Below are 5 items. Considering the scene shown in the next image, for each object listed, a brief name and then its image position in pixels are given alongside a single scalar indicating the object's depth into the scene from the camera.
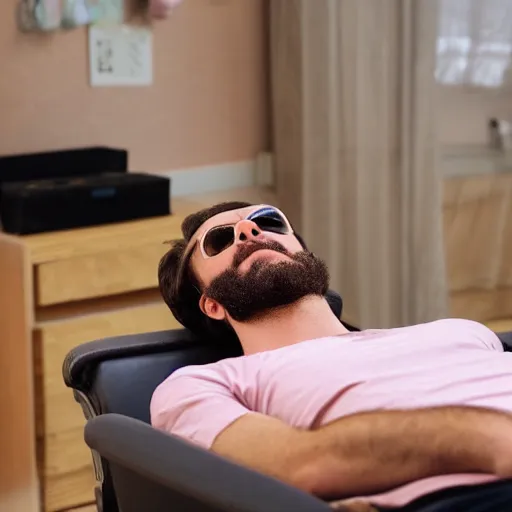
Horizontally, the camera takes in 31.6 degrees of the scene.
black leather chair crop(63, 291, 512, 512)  1.06
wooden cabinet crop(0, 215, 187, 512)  2.19
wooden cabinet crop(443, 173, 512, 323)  3.05
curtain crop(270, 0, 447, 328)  2.77
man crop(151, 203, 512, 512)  1.26
